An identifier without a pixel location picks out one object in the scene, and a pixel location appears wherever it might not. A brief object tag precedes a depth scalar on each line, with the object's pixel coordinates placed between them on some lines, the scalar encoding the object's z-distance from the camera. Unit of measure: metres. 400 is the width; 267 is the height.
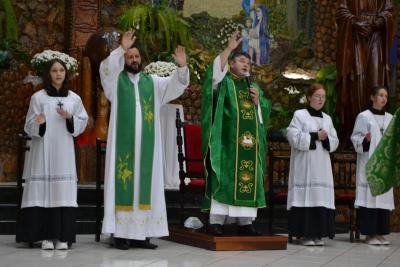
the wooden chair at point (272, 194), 9.30
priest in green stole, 7.94
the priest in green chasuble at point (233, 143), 8.23
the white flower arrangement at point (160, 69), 11.60
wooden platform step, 7.97
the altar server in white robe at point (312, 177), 9.00
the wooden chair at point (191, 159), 8.88
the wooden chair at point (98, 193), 8.72
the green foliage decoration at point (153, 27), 13.78
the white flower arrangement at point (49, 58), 12.15
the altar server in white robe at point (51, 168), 7.86
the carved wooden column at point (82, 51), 13.08
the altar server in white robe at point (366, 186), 9.38
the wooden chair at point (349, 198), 9.71
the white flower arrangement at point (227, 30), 15.64
